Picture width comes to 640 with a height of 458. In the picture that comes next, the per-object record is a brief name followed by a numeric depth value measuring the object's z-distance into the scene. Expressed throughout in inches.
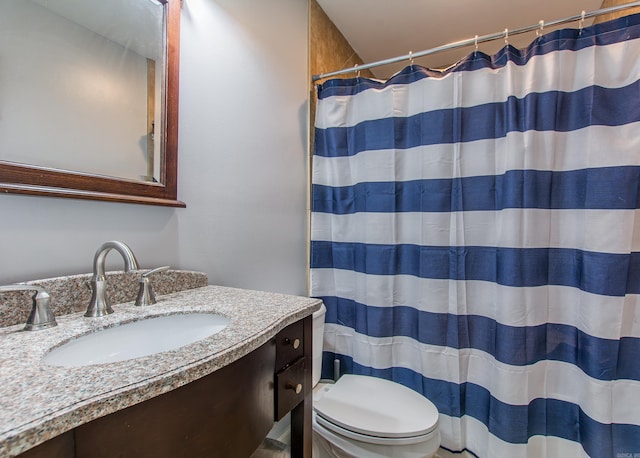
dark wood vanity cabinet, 14.6
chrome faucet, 26.4
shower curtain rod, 42.2
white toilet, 39.3
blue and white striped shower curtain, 41.1
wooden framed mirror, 25.3
